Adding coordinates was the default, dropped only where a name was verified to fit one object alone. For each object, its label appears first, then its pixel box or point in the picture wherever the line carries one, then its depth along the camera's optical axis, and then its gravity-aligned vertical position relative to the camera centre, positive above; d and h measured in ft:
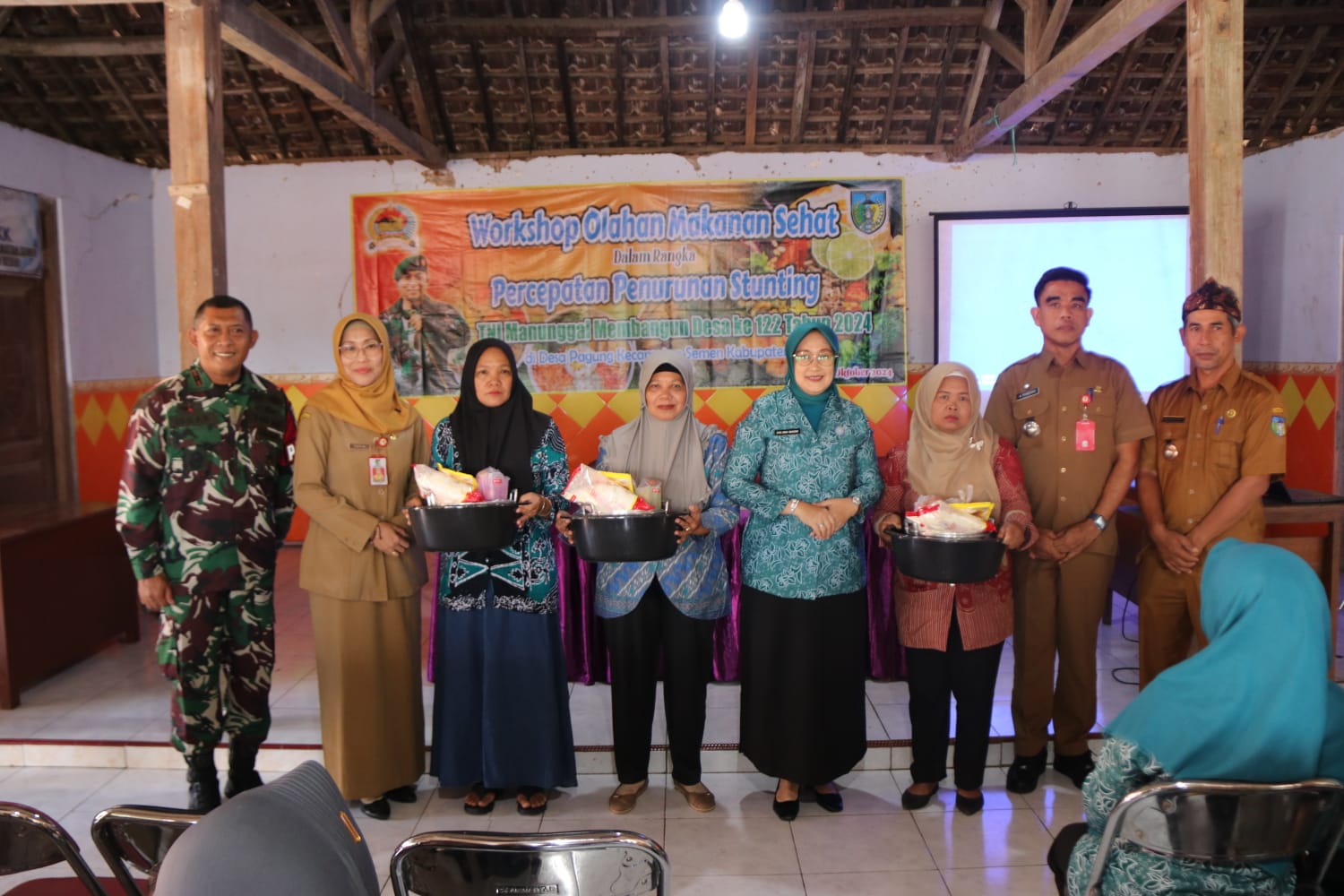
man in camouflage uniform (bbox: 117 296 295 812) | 8.72 -1.23
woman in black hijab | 9.02 -2.27
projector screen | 20.75 +2.17
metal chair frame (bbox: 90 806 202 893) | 4.93 -2.34
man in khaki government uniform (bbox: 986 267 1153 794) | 9.55 -1.31
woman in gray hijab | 9.02 -1.88
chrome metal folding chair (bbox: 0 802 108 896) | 4.80 -2.32
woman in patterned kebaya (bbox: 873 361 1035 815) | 8.84 -1.96
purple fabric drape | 11.65 -3.07
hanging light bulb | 14.44 +5.63
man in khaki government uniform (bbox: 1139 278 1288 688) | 9.22 -0.93
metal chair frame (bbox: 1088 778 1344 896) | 4.86 -2.35
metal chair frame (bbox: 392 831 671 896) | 4.63 -2.39
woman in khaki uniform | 8.88 -1.63
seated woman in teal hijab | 4.99 -1.85
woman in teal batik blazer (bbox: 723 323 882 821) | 8.76 -1.78
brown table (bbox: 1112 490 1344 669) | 11.14 -2.03
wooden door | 18.78 -0.04
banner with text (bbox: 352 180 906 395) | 20.62 +2.41
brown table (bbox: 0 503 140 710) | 12.41 -2.80
